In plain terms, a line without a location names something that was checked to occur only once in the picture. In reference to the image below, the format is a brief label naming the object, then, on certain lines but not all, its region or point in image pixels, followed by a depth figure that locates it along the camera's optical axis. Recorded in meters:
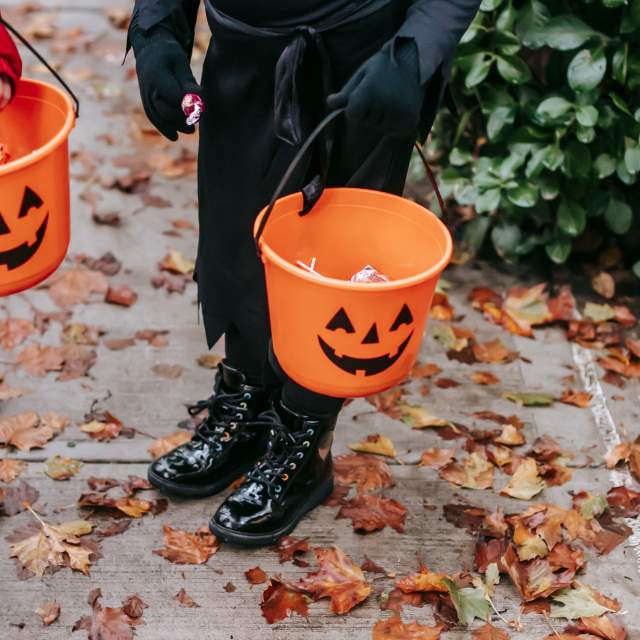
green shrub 3.23
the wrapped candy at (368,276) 2.20
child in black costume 1.99
